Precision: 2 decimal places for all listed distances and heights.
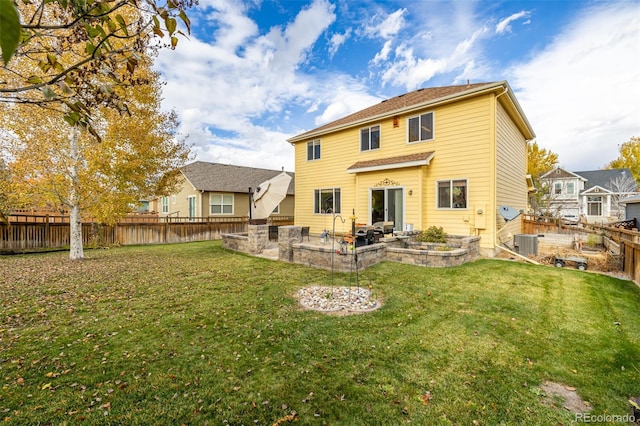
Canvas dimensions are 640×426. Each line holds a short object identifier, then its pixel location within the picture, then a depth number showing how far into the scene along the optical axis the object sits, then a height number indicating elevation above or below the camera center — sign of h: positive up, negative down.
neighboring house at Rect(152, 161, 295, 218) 20.06 +1.36
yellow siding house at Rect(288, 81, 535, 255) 10.20 +2.08
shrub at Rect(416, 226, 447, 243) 10.35 -0.98
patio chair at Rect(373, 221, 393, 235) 10.41 -0.63
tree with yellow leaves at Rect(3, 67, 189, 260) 8.62 +1.81
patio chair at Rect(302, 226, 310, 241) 12.62 -0.94
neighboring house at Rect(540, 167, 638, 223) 30.12 +2.21
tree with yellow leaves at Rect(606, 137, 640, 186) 32.03 +6.63
